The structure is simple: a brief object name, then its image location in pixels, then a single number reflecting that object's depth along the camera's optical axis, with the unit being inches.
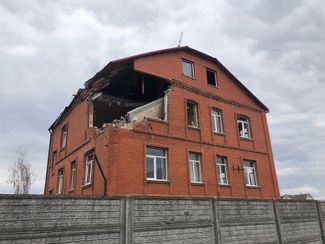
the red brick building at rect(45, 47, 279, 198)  505.4
